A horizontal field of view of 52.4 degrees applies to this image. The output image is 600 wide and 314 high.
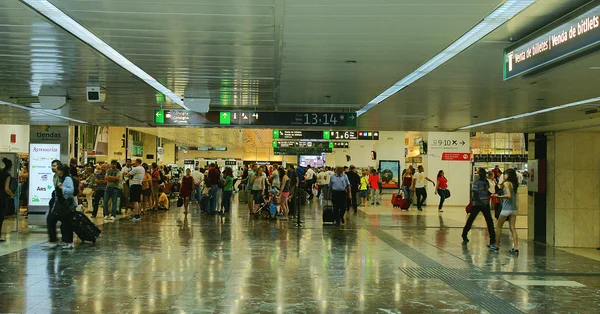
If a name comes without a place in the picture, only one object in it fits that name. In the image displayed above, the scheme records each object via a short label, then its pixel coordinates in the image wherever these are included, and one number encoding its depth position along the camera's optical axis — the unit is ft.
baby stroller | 62.75
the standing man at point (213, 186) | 68.49
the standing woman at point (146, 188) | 64.54
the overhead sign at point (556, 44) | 17.16
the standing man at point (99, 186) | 60.29
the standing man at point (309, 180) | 90.86
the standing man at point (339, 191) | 57.31
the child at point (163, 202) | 75.46
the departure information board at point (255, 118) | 50.01
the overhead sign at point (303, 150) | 141.59
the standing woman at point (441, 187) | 78.18
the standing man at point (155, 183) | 72.86
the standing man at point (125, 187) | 64.39
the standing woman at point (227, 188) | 69.92
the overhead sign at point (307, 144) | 125.18
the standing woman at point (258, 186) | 64.08
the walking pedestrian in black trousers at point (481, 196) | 44.27
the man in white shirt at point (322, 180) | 83.08
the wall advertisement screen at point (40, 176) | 52.75
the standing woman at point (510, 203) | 40.52
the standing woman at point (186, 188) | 67.10
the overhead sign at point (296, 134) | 80.79
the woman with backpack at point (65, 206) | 38.86
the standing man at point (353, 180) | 71.20
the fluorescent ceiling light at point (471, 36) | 20.53
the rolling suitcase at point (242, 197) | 95.38
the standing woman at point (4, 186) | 39.63
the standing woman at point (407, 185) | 81.56
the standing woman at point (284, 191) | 61.26
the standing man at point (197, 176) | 74.33
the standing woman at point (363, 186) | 85.71
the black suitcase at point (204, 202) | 69.62
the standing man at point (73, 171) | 43.62
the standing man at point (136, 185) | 59.21
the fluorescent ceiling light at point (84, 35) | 21.68
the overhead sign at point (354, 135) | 77.92
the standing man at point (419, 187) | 81.60
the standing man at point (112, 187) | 56.39
